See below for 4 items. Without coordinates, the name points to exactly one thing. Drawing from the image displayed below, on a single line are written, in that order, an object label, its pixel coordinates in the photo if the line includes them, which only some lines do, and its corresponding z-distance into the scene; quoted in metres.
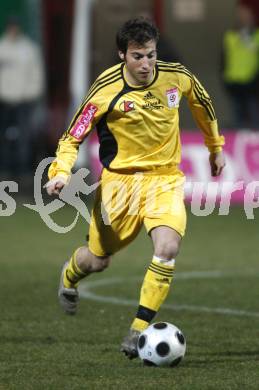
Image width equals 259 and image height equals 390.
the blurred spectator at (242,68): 35.66
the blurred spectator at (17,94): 36.00
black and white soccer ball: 14.52
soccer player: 15.68
